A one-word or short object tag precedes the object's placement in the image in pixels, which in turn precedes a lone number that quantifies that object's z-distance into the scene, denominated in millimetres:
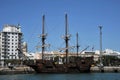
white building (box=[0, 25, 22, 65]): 110162
